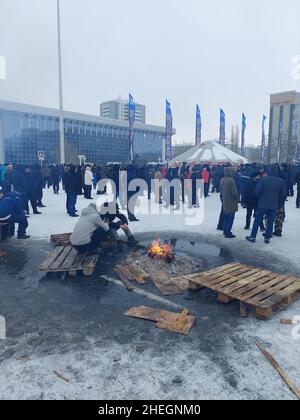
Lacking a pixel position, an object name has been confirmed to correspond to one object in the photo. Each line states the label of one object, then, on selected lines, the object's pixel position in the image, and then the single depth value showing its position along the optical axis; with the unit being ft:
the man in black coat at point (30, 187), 40.32
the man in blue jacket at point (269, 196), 28.37
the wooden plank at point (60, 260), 21.11
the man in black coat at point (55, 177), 70.28
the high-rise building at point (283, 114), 256.73
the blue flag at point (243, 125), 113.39
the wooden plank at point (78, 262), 21.20
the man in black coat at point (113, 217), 27.90
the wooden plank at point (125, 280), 19.15
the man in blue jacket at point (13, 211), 29.89
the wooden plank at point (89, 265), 21.34
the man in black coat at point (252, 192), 32.50
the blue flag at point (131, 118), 90.84
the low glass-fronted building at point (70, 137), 203.72
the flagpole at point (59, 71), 74.79
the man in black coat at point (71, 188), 40.98
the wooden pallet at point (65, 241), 27.37
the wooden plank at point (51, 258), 21.14
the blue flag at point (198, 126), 100.11
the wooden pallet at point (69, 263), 21.09
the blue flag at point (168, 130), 96.47
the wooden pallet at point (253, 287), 15.85
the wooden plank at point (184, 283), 18.81
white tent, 73.77
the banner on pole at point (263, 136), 123.13
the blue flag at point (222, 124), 104.22
